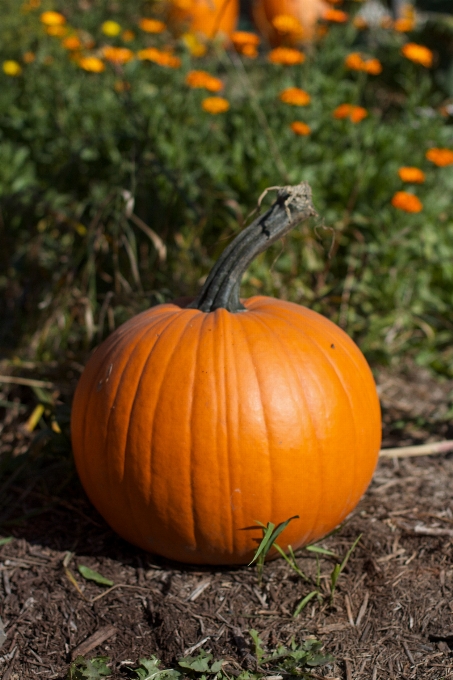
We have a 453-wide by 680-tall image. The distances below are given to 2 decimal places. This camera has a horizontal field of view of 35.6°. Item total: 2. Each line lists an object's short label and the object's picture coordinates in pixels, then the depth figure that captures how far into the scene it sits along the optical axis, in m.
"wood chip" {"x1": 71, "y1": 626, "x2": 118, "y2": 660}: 1.95
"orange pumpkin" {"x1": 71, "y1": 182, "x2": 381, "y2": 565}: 2.04
